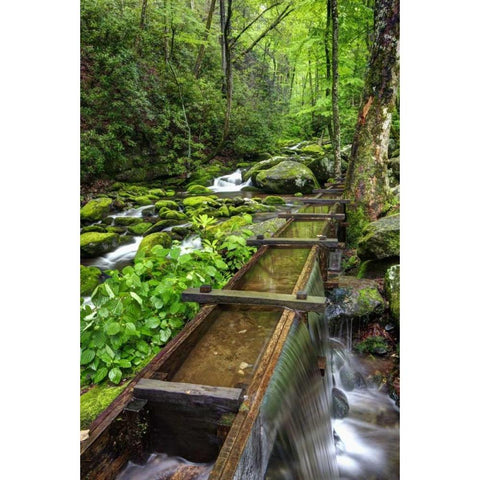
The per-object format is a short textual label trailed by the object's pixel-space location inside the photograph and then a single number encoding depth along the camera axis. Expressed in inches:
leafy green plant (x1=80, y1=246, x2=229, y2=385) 126.0
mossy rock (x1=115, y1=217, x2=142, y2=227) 462.9
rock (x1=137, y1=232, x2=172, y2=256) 318.7
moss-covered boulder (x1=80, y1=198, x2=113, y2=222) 463.5
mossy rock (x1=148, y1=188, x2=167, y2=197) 614.2
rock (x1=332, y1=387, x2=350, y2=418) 171.6
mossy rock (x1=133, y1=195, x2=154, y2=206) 554.3
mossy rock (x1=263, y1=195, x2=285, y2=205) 547.5
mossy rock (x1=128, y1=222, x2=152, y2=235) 433.5
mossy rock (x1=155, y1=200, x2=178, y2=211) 515.5
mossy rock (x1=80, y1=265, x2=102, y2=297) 256.5
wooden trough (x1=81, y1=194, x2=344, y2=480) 68.9
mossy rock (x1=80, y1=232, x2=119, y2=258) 364.8
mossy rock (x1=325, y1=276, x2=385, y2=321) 212.5
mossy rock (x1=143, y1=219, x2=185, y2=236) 426.0
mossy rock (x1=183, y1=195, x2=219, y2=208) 515.8
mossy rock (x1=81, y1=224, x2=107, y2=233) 422.3
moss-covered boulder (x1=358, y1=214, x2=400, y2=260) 226.2
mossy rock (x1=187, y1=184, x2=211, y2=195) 641.6
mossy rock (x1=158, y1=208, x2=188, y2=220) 474.6
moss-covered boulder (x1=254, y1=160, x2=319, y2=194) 610.5
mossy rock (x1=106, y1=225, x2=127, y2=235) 428.1
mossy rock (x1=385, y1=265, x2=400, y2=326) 204.5
